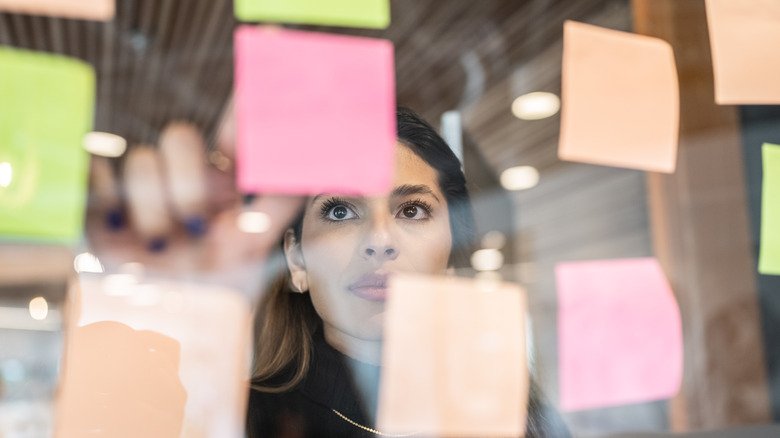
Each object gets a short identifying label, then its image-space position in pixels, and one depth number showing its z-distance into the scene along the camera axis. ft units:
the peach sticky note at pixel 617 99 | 2.05
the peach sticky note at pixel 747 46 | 2.17
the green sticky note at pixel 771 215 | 2.28
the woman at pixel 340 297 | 1.75
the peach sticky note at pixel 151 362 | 1.55
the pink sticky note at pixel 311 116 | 1.67
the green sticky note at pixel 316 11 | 1.74
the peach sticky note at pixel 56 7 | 1.63
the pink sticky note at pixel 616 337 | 2.09
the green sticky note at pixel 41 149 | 1.51
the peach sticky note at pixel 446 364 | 1.70
